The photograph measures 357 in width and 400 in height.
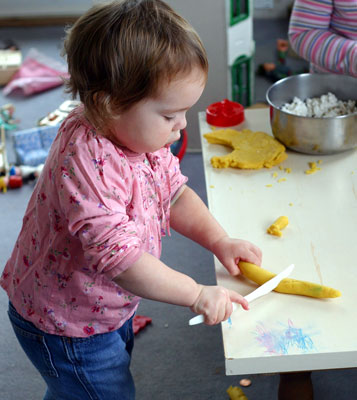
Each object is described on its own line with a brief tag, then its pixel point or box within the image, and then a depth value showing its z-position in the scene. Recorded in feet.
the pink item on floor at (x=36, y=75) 8.50
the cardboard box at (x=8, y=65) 8.84
